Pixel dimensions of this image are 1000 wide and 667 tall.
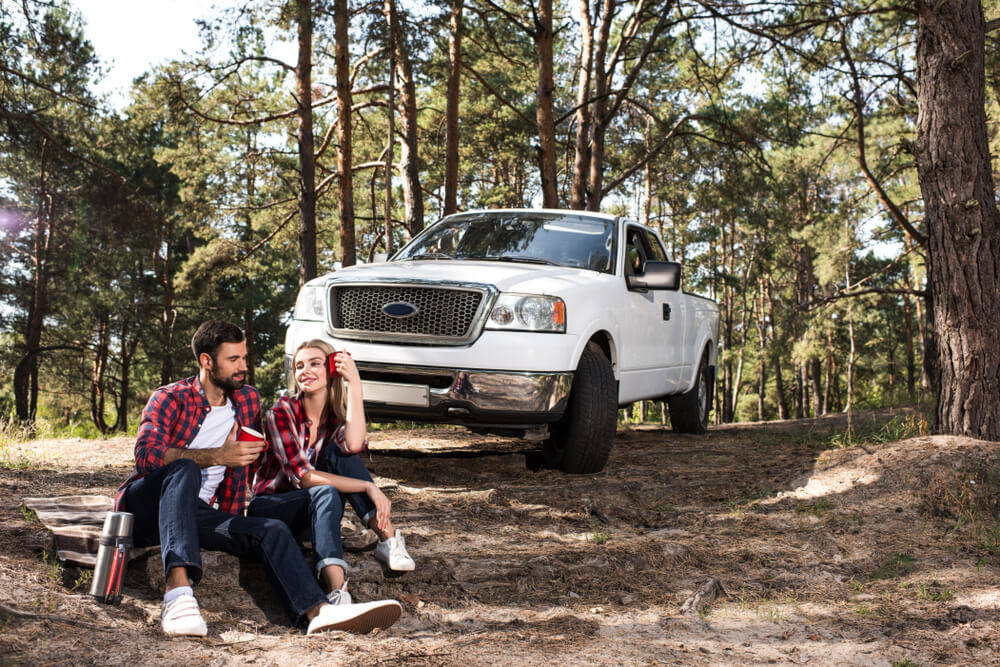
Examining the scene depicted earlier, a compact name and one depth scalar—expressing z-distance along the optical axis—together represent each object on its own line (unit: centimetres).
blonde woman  417
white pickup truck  577
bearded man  359
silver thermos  366
